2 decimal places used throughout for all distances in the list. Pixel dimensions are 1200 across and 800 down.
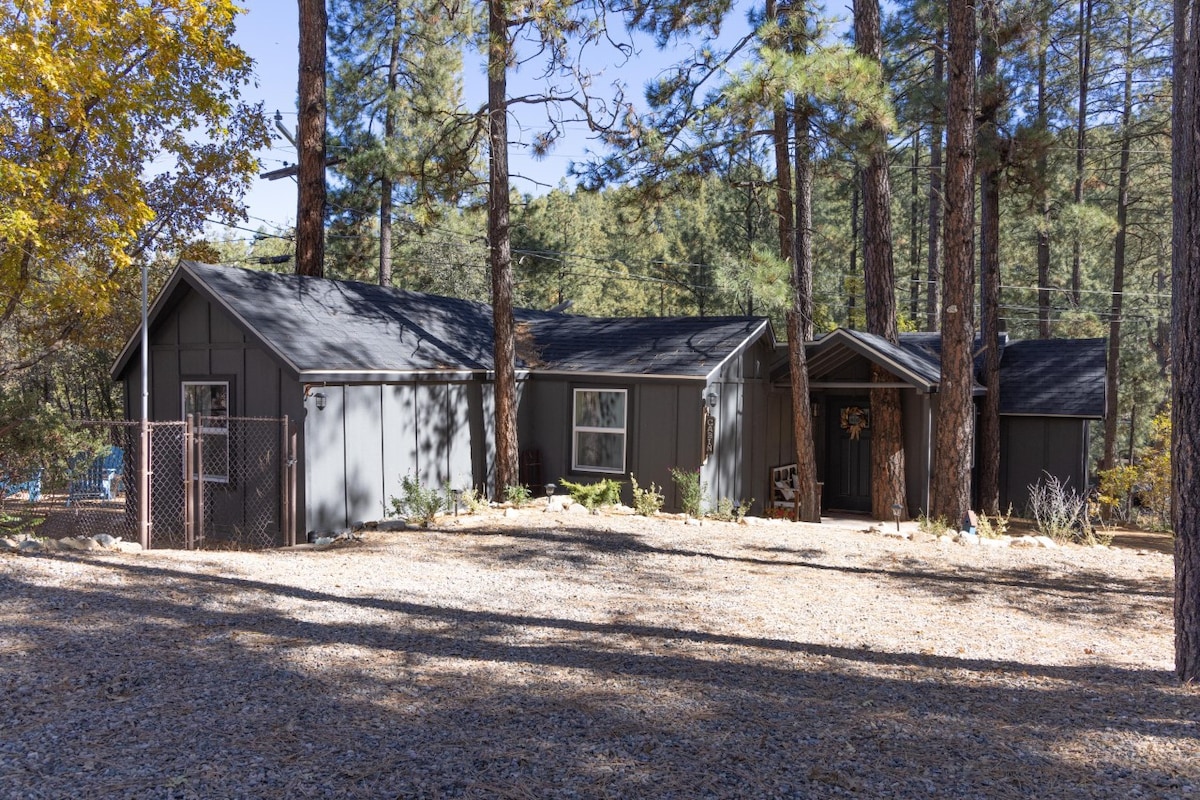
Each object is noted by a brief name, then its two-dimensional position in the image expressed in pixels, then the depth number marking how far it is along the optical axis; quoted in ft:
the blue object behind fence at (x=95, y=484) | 41.34
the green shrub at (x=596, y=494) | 41.45
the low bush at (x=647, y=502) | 40.14
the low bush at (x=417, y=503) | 37.09
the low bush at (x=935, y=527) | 37.83
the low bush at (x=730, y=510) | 41.09
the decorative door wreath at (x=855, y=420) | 54.82
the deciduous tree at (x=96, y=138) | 36.35
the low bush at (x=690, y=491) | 42.37
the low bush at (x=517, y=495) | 41.50
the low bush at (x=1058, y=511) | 38.60
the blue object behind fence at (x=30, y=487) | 37.17
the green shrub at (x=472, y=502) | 39.24
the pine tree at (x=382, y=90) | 69.41
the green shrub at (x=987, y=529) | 39.27
